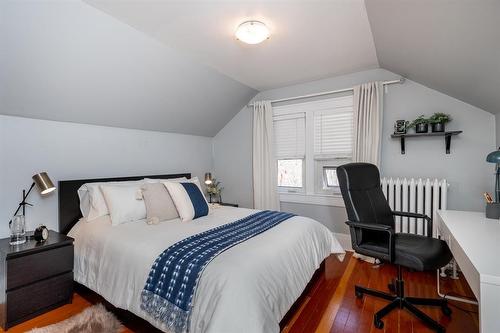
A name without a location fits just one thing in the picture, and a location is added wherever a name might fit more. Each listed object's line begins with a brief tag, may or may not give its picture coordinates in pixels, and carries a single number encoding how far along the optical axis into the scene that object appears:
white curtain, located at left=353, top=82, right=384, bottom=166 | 3.01
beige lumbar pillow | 2.43
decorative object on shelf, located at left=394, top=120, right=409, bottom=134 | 2.86
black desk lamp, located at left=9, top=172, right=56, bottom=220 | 2.19
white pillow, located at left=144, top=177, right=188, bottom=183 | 2.89
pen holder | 1.94
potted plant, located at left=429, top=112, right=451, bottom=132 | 2.62
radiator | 2.64
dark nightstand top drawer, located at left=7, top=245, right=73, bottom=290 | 1.81
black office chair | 1.75
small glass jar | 2.02
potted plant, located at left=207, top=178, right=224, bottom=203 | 4.13
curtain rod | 2.95
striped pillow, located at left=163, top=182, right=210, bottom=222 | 2.52
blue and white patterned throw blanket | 1.42
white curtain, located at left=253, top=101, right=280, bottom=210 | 3.82
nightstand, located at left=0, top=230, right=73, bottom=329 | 1.80
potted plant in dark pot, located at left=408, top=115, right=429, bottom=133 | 2.71
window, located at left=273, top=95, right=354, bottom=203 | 3.38
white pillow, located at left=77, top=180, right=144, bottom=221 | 2.43
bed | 1.30
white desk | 1.01
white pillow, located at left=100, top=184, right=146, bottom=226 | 2.35
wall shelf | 2.62
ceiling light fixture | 2.01
